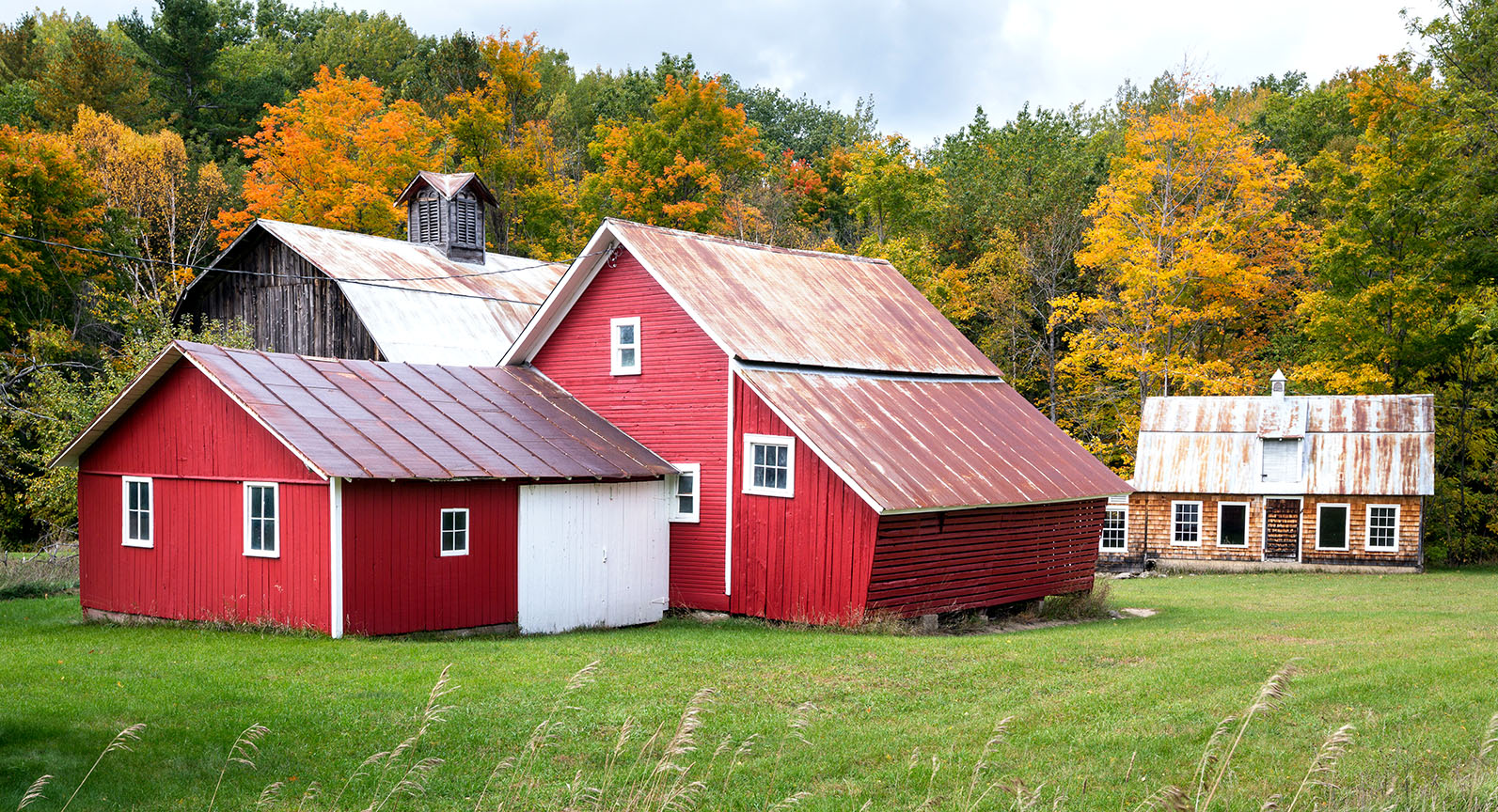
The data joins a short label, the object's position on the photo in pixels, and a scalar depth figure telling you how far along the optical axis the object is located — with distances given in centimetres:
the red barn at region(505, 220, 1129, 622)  2008
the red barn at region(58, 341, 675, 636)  1788
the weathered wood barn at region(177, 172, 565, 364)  3167
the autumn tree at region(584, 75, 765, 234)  5069
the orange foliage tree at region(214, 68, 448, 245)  4478
